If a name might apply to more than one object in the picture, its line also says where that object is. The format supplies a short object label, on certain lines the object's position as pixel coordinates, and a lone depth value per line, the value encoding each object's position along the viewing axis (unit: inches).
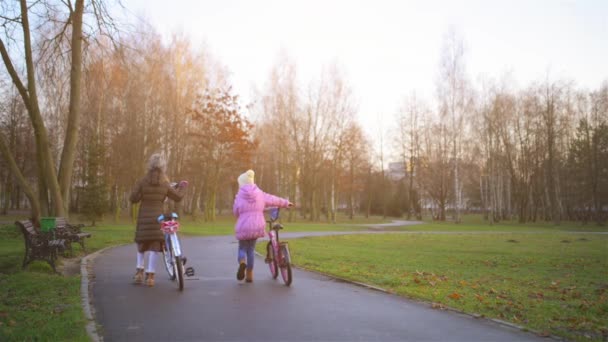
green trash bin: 502.6
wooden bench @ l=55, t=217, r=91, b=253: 451.6
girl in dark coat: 325.4
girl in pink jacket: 342.3
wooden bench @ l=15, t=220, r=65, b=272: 383.6
